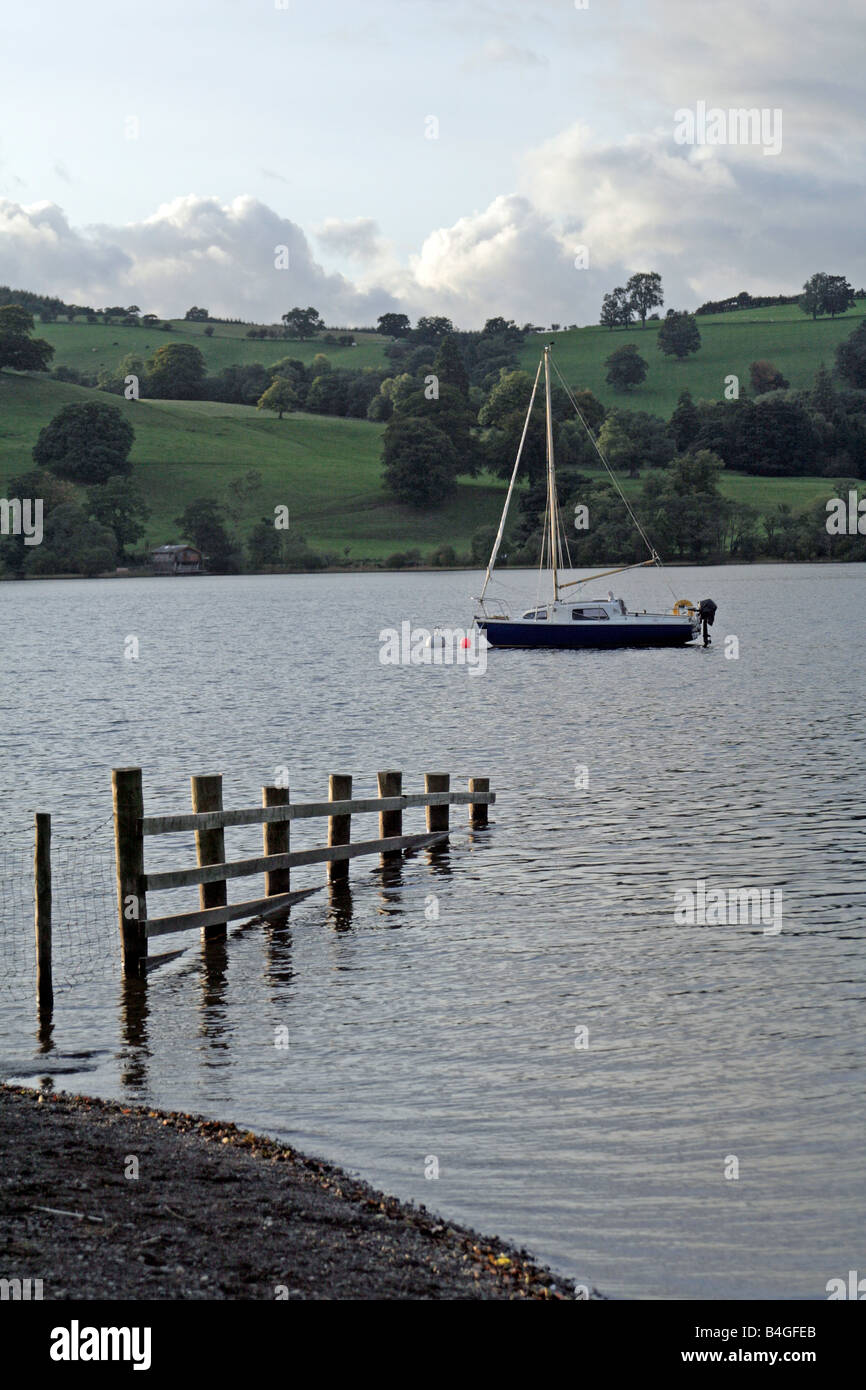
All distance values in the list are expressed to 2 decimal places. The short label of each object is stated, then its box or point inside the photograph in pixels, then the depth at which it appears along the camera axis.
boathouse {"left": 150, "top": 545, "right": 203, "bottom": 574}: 184.00
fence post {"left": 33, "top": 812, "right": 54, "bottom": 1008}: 16.72
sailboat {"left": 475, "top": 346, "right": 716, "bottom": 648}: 76.31
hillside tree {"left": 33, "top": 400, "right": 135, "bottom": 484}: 193.50
